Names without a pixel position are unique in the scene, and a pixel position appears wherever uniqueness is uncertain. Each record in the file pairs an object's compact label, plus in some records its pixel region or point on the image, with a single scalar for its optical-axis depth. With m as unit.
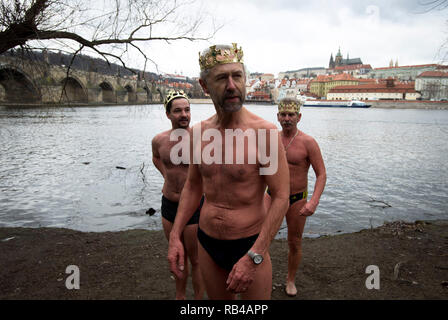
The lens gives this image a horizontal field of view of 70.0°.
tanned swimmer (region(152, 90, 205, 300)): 3.92
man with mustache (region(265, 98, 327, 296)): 4.23
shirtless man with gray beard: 2.18
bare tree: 5.37
